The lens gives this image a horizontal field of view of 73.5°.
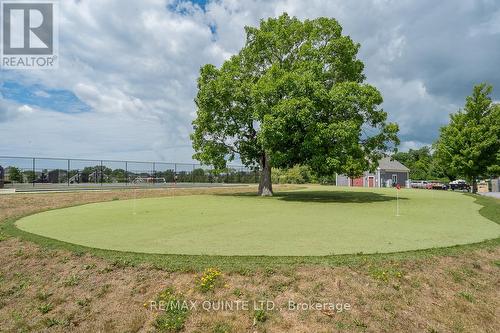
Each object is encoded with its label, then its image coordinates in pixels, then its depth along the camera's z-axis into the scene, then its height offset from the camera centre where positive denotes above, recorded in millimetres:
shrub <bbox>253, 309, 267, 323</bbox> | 4996 -2147
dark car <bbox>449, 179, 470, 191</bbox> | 47494 -2352
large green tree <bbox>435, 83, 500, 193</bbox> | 29312 +2781
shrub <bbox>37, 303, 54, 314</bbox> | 5699 -2269
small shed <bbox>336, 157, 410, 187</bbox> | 57062 -1145
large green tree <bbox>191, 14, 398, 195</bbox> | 19078 +4197
